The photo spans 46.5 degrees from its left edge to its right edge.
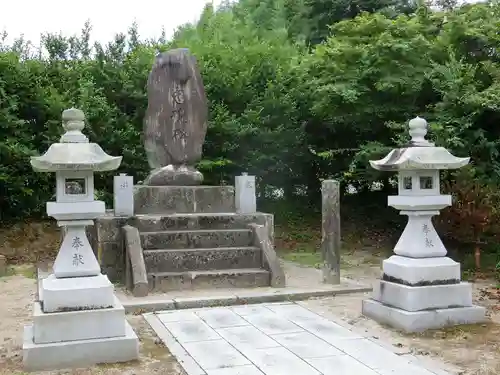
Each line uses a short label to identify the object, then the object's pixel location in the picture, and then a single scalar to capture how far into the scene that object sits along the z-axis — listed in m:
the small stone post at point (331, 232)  8.09
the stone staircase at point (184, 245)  7.77
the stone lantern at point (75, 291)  4.84
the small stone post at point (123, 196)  8.54
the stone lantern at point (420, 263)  5.79
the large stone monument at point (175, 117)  9.55
